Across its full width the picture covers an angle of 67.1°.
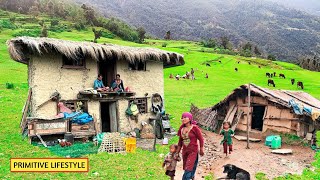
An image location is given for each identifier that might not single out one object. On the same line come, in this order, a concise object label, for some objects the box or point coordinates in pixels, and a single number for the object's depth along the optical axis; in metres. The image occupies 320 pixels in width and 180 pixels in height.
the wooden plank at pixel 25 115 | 10.91
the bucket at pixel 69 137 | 10.19
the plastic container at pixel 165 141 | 10.86
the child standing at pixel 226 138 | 9.49
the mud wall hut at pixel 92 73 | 10.43
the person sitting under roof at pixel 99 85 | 11.44
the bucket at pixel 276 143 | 10.88
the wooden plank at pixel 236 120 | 12.48
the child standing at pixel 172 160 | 6.21
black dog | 7.17
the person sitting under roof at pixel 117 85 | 11.79
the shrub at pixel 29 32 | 38.31
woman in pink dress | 5.99
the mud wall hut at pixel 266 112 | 11.30
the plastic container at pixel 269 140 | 11.11
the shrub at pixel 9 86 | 20.73
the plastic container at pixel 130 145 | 9.72
